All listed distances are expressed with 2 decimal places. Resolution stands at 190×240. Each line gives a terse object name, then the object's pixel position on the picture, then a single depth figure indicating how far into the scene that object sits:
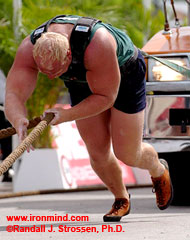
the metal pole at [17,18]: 27.66
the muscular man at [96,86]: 10.47
